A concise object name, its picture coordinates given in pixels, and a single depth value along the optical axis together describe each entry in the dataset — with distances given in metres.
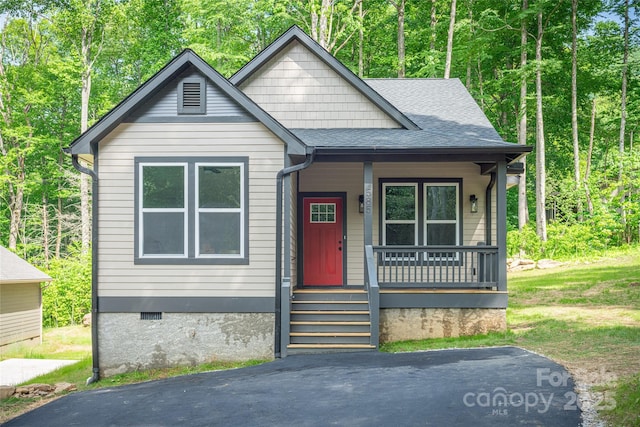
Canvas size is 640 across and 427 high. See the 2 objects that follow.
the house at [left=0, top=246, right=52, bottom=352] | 21.23
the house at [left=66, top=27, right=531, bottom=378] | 10.23
